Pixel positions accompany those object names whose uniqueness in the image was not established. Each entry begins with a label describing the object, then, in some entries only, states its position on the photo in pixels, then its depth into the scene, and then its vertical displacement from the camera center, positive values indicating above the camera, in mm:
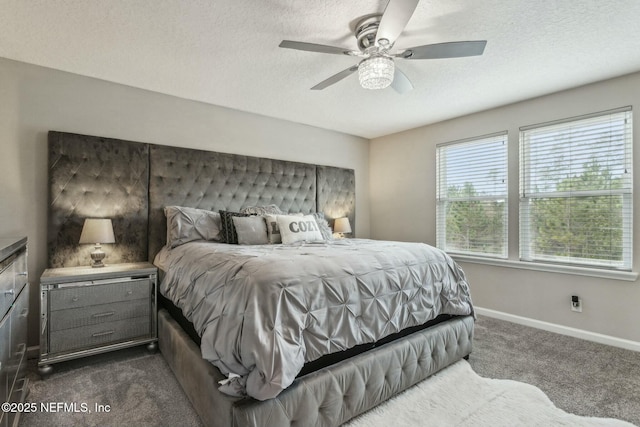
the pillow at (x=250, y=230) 2969 -153
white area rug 1731 -1165
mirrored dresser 1243 -529
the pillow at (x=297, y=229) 3053 -140
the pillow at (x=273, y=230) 3111 -153
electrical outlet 3010 -859
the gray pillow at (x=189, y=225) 2916 -102
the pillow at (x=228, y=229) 3000 -141
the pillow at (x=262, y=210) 3489 +58
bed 1475 -552
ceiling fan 1802 +1062
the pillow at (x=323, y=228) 3549 -149
